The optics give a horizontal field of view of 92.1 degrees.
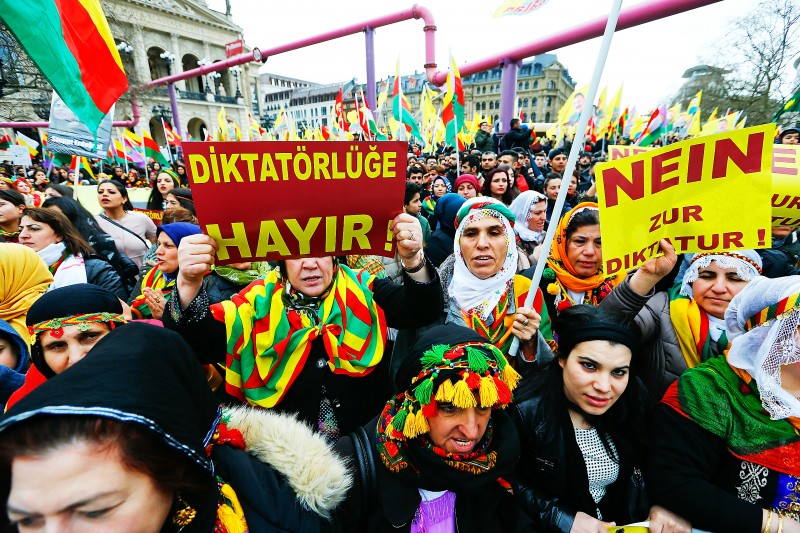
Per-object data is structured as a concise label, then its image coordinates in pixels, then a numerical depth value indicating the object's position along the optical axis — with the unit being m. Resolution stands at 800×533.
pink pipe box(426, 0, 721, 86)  8.17
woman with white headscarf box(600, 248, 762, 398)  1.90
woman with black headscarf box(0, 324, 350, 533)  0.72
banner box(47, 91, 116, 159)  4.07
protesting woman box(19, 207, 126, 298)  2.75
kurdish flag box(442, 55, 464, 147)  7.26
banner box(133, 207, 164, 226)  5.12
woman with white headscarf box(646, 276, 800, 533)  1.32
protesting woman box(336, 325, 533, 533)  1.31
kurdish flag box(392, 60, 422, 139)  10.95
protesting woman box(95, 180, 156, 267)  4.10
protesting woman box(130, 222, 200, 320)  2.53
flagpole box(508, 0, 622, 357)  1.46
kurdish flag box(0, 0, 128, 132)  2.11
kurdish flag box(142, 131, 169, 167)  10.55
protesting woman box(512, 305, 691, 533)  1.56
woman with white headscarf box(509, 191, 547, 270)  3.81
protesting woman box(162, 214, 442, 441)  1.71
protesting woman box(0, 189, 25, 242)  3.46
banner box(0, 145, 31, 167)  9.88
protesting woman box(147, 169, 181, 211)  5.44
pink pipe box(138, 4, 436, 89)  15.09
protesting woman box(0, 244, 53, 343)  2.19
